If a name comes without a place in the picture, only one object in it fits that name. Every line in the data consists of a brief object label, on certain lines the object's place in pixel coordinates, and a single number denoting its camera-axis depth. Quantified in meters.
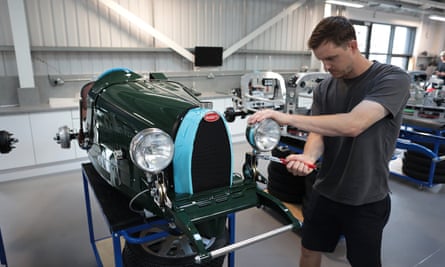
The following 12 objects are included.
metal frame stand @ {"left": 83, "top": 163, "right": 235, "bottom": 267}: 1.17
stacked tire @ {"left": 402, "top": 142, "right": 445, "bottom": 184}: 3.54
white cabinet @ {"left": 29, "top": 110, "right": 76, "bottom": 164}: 3.81
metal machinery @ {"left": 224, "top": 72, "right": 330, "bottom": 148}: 3.12
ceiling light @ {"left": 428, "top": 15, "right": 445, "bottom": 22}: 8.47
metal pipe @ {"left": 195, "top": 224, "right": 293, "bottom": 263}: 0.93
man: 1.22
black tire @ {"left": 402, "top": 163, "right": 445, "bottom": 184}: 3.57
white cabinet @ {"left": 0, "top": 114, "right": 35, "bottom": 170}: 3.65
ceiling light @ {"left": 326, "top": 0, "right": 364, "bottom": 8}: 6.26
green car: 1.06
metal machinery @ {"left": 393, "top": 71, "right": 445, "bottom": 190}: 3.32
